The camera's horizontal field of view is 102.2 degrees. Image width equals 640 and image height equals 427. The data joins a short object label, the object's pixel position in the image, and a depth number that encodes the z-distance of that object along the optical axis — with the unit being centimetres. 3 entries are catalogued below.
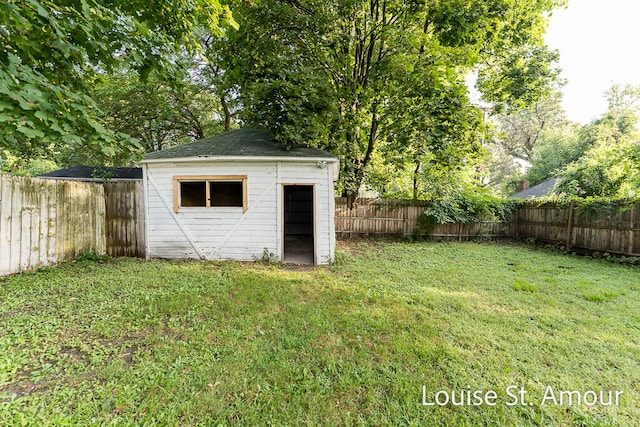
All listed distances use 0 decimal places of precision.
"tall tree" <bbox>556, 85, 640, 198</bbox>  764
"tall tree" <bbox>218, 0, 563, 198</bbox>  660
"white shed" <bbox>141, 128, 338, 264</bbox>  613
